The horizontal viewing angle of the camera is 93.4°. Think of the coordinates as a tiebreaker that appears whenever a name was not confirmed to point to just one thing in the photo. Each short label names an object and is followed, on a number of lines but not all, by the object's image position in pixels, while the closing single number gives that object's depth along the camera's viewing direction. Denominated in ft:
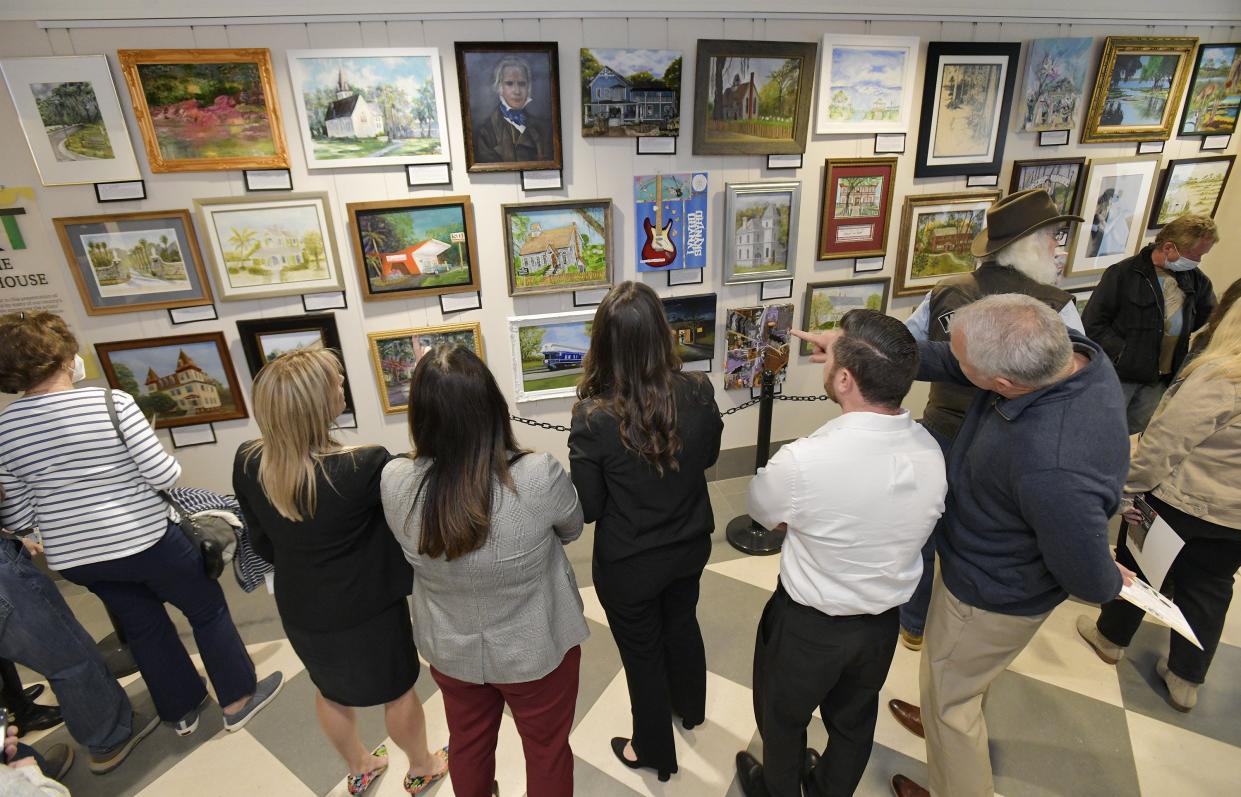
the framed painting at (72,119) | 8.82
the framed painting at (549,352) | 11.96
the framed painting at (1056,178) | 13.00
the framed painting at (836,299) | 13.16
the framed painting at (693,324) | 12.45
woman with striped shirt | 6.54
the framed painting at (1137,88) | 12.60
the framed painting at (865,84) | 11.25
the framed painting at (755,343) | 12.98
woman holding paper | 6.97
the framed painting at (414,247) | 10.54
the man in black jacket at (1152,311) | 11.18
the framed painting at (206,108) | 9.08
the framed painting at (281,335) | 10.78
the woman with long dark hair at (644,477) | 5.65
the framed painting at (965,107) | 11.82
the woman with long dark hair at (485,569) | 4.78
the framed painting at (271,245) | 10.03
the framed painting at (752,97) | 10.77
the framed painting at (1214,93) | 13.33
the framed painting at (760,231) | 11.82
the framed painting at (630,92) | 10.37
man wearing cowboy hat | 7.84
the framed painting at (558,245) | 11.10
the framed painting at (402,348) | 11.42
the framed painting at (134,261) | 9.72
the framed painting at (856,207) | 12.16
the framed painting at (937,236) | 12.91
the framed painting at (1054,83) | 12.13
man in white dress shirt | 4.95
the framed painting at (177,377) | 10.53
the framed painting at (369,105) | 9.52
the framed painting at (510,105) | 9.90
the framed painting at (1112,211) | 13.61
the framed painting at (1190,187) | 14.14
